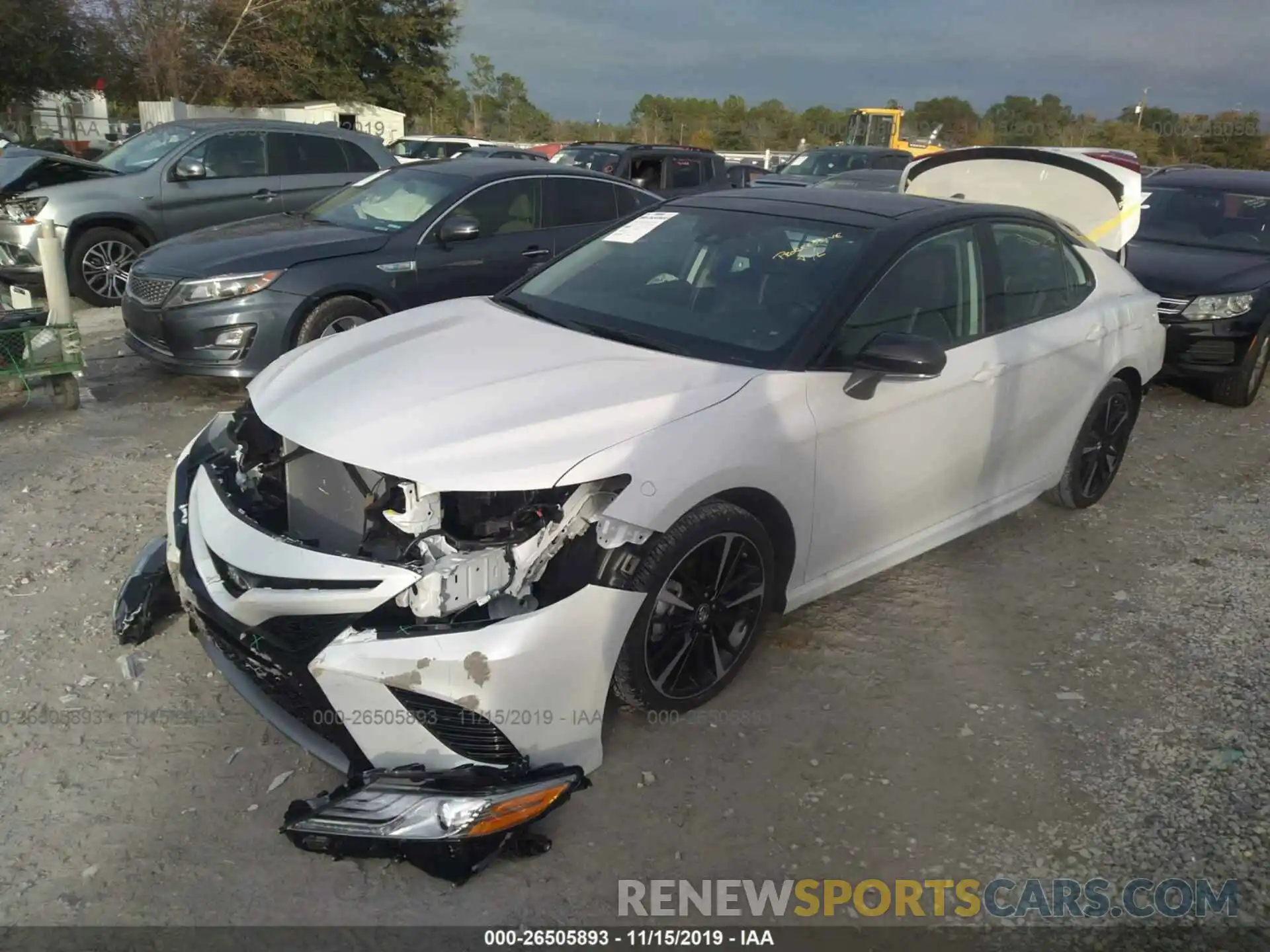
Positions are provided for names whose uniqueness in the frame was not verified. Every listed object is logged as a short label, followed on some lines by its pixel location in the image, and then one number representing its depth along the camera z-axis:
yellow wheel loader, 29.00
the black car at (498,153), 19.56
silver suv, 8.80
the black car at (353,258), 6.00
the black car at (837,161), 17.48
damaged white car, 2.58
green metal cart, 5.77
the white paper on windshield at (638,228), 4.27
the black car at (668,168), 12.26
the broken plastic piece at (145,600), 3.44
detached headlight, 2.43
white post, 6.13
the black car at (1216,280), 7.38
